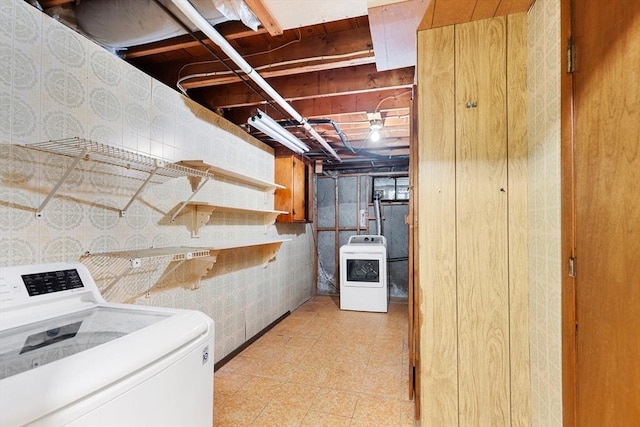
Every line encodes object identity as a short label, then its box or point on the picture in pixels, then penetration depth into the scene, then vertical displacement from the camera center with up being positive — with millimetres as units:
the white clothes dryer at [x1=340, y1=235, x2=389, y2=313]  4434 -928
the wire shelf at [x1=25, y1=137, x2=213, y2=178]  1321 +280
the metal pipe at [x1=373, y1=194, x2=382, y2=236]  5328 -20
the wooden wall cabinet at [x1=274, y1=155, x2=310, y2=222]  3967 +325
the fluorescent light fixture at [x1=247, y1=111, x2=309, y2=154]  2539 +755
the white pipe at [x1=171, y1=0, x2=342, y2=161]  1374 +882
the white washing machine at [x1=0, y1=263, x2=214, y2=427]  676 -381
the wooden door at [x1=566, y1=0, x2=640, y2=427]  745 +5
